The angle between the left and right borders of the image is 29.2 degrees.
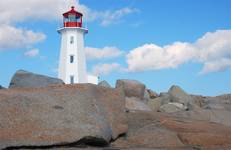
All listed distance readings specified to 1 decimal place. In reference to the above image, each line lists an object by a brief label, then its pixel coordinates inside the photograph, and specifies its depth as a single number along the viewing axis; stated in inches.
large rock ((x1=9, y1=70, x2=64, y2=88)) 442.3
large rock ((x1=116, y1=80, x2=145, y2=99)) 582.2
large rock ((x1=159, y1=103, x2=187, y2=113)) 649.6
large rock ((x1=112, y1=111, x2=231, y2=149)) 293.1
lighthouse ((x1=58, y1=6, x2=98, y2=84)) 1384.1
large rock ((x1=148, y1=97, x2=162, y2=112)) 703.1
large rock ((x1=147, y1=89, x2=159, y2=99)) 940.8
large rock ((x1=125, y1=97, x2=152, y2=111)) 479.6
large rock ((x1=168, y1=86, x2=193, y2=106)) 776.3
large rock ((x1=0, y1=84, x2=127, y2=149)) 249.0
